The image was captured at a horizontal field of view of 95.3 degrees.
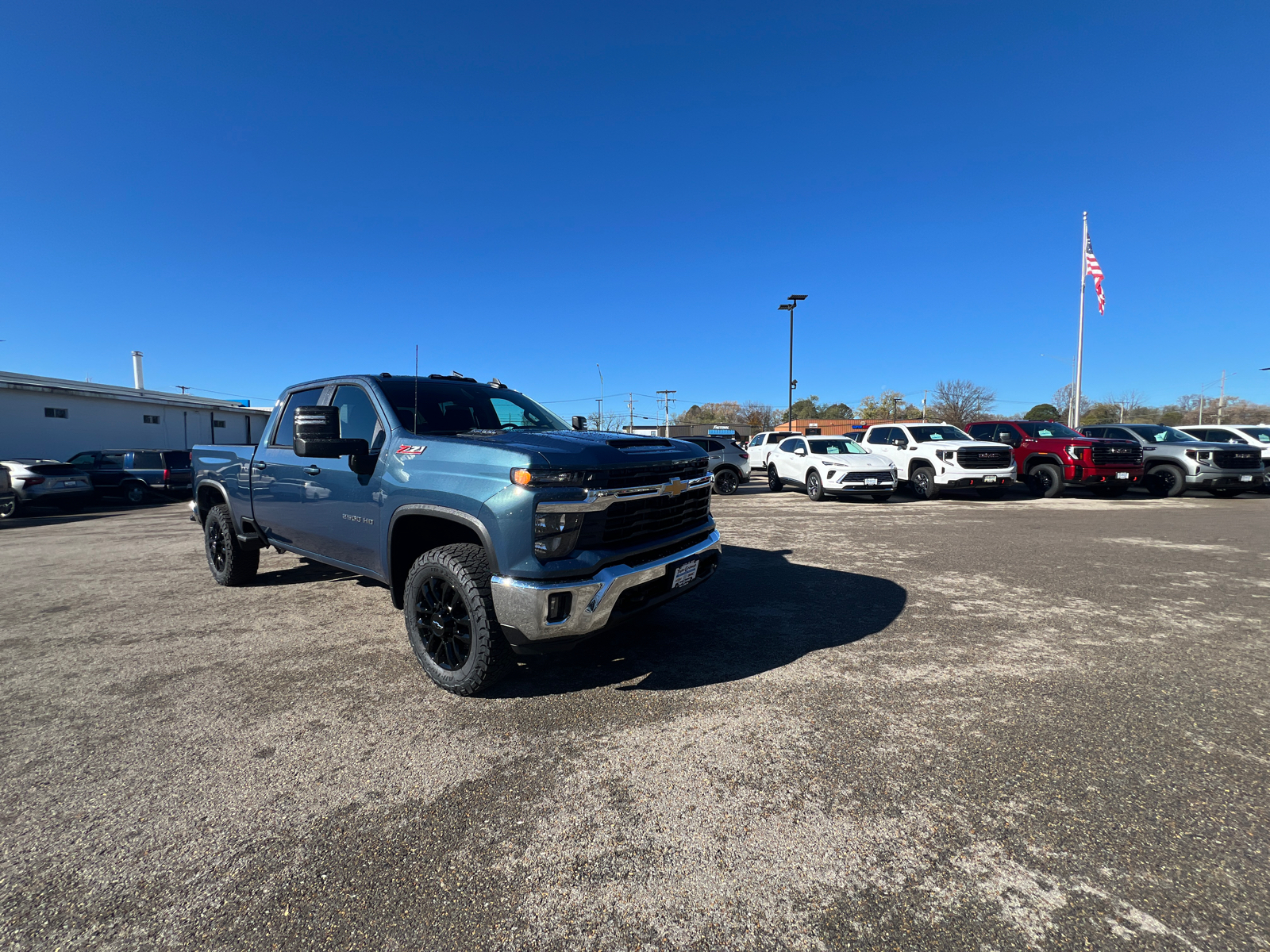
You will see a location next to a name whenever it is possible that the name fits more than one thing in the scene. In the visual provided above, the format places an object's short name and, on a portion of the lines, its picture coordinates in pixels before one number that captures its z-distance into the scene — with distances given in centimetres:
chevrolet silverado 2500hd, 297
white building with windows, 2039
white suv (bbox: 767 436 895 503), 1318
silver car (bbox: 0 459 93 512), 1288
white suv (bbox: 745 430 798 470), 1802
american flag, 2661
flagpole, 2786
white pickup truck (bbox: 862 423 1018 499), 1307
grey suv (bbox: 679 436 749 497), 1566
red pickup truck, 1314
